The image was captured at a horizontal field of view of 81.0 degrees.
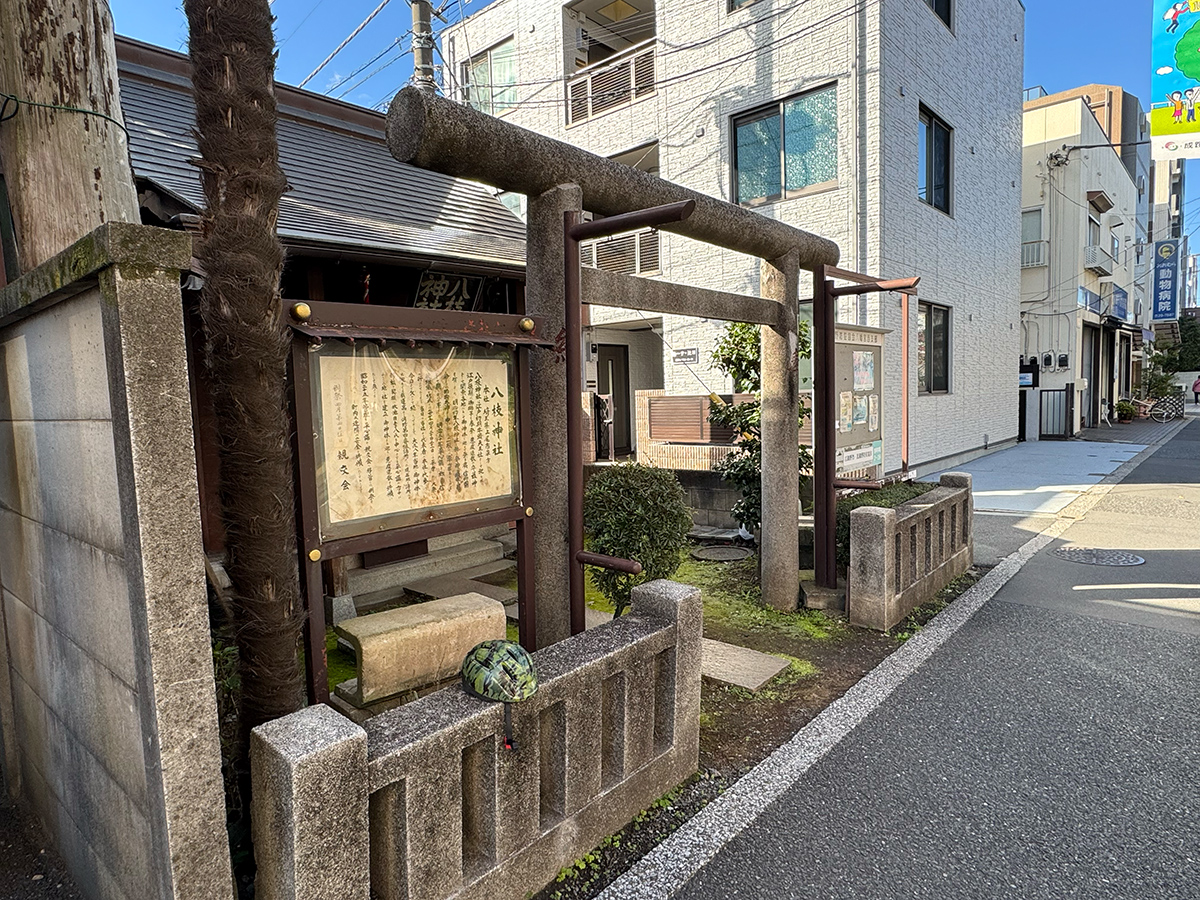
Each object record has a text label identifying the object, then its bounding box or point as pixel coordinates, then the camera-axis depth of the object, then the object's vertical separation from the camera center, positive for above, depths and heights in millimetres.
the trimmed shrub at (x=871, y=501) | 6305 -1092
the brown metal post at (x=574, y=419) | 3496 -117
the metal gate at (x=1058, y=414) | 21438 -1142
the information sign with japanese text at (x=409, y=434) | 2580 -126
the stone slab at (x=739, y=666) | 4805 -1975
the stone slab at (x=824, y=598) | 6109 -1845
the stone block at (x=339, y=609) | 5914 -1718
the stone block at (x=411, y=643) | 3240 -1137
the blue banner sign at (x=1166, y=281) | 30531 +3986
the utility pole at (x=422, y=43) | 11172 +5749
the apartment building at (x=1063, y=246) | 22031 +4230
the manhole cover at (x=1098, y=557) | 7613 -2017
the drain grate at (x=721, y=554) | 8148 -1944
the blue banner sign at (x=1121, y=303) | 28594 +3018
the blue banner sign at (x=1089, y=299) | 23062 +2629
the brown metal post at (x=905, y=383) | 6231 -1
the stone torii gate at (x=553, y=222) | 3090 +1064
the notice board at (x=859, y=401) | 6305 -151
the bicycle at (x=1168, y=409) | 29000 -1543
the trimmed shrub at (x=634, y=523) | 4945 -919
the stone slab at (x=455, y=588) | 6676 -1832
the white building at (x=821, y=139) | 11617 +4657
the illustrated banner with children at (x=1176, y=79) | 10633 +4488
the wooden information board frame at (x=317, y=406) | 2471 -26
